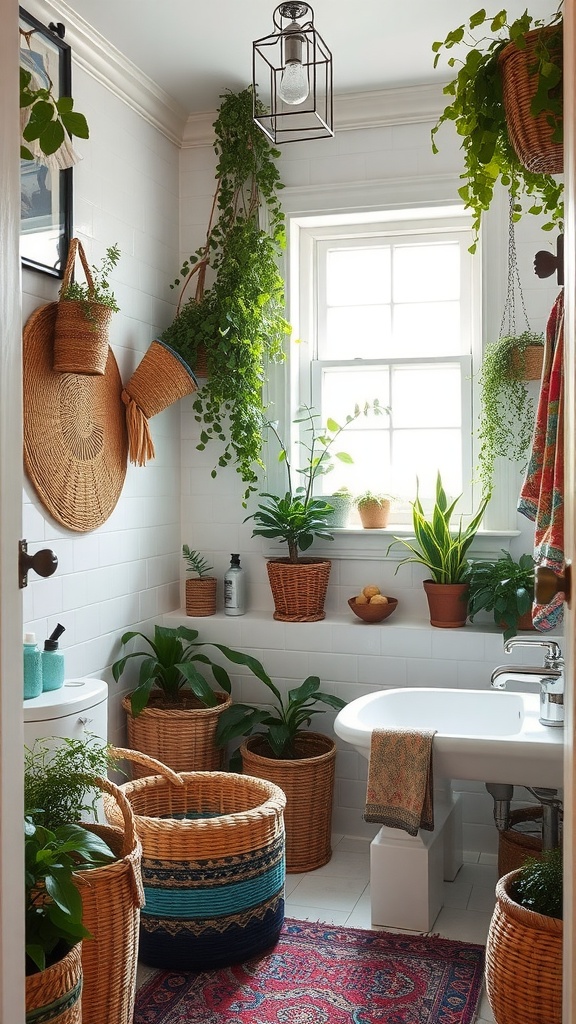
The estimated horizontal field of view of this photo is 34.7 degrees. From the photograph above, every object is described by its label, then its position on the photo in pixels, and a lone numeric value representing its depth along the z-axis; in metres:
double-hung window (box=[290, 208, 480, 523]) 3.83
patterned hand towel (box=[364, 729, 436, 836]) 2.64
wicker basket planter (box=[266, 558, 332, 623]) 3.63
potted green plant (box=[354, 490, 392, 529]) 3.77
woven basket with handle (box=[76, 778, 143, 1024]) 2.05
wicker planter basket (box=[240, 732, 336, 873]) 3.25
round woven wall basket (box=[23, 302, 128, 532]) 2.81
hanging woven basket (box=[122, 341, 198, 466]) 3.39
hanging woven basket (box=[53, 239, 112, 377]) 2.81
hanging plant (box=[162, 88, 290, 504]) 3.59
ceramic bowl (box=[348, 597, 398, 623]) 3.55
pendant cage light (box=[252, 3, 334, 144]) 2.31
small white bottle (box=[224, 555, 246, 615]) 3.79
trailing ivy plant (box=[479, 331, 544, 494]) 3.46
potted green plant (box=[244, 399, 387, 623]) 3.63
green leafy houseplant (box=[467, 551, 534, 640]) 3.28
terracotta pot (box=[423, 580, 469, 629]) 3.46
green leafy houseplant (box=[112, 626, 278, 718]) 3.30
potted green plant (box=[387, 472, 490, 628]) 3.46
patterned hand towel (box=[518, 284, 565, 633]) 1.68
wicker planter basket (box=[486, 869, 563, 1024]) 1.96
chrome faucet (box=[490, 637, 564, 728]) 2.62
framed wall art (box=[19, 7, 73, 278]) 2.76
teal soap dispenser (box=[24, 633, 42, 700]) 2.51
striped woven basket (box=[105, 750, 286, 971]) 2.46
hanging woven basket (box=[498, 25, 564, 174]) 1.58
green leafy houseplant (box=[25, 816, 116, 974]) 1.71
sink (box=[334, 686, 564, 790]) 2.55
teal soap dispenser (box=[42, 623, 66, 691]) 2.62
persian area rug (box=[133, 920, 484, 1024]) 2.33
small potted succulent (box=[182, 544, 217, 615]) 3.80
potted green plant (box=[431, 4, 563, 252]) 1.56
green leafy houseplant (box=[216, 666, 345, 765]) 3.35
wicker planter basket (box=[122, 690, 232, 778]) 3.32
